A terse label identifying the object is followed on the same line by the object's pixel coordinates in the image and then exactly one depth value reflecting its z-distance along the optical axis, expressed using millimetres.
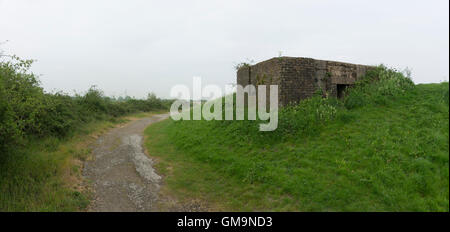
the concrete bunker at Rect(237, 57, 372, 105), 8742
